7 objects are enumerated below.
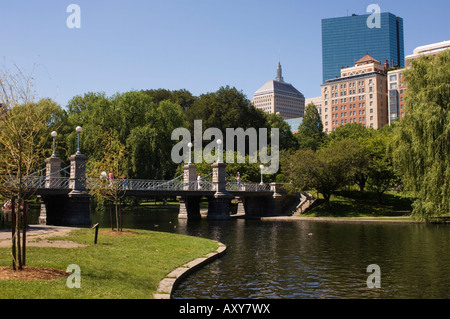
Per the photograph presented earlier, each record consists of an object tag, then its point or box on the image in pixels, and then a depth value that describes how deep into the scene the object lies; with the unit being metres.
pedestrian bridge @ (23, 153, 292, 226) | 38.09
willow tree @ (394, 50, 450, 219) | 34.41
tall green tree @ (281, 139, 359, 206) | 53.28
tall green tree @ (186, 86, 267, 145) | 75.12
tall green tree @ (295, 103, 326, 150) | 101.44
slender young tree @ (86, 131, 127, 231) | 25.75
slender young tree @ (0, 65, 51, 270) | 13.12
